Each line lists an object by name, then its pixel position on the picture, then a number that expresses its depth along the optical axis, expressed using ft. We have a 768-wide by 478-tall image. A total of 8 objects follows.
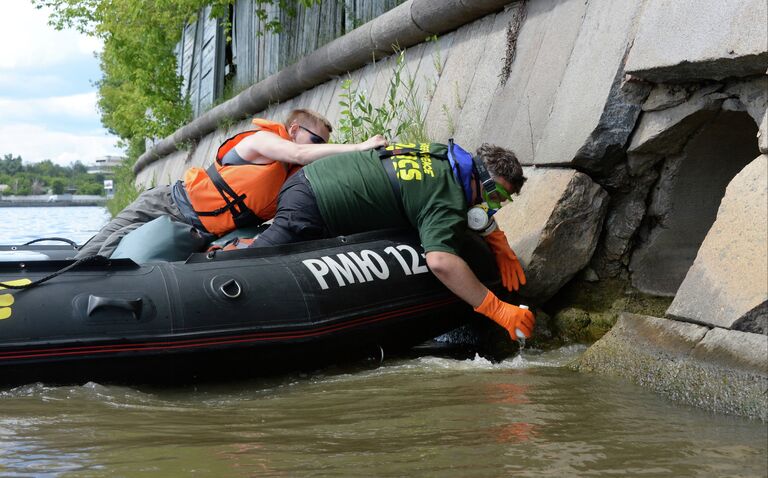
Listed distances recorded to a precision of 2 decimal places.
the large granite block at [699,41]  13.41
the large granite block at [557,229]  16.63
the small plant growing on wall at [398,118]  21.76
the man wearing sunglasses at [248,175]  17.08
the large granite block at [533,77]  18.08
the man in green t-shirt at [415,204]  15.16
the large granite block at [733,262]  11.88
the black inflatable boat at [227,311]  13.42
